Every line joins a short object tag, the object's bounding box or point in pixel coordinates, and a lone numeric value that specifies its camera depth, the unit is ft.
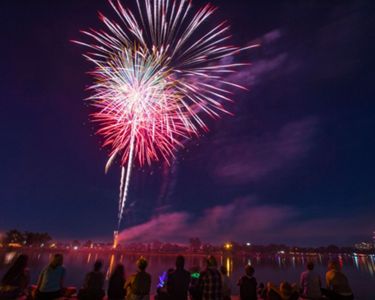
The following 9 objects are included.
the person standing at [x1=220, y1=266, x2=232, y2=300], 27.04
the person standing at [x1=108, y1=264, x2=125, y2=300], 24.45
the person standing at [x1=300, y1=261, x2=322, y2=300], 27.54
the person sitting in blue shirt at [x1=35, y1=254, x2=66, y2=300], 23.62
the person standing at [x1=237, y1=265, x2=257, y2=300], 25.79
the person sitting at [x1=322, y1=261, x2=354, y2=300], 26.37
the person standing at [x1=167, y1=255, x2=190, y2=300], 21.66
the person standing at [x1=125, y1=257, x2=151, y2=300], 23.47
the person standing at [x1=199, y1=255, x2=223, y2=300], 20.53
